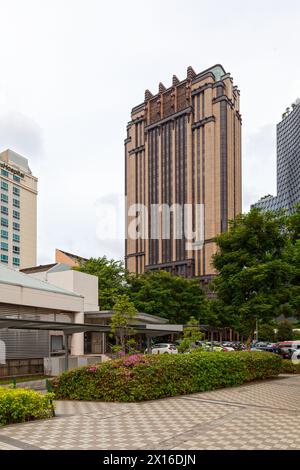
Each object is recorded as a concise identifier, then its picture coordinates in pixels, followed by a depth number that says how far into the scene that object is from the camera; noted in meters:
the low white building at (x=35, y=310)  27.06
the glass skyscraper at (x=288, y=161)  173.38
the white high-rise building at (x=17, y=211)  106.69
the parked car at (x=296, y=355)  37.97
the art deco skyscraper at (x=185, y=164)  106.62
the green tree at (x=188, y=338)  26.77
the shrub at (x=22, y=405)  11.90
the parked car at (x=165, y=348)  40.56
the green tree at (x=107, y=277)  51.31
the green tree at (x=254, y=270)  26.20
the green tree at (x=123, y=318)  28.75
